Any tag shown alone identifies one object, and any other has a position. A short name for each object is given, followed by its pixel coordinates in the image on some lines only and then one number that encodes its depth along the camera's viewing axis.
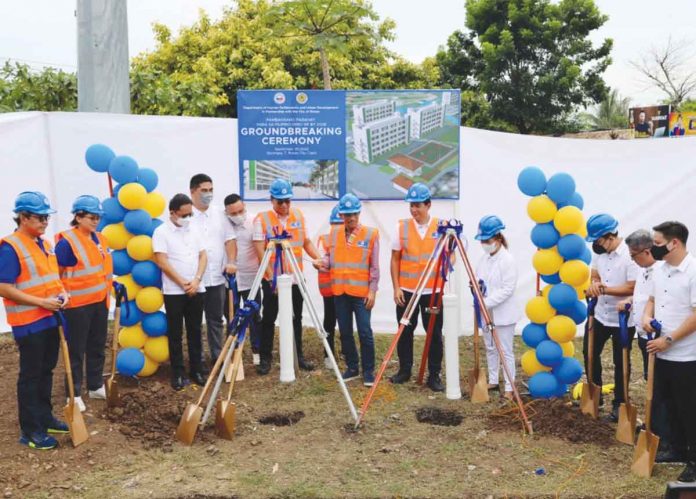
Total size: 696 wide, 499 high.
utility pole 7.80
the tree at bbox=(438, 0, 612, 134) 24.70
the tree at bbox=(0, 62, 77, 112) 9.07
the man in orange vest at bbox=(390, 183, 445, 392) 5.99
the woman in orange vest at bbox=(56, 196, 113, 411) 5.33
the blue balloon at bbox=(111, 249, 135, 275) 6.07
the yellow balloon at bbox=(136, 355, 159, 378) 6.31
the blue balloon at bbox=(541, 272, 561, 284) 5.75
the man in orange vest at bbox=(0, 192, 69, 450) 4.64
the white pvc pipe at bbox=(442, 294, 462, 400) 5.45
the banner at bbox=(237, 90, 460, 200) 7.65
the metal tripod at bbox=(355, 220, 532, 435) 5.39
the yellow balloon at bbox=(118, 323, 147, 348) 6.19
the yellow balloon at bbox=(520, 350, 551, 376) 5.80
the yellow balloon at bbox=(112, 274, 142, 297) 6.11
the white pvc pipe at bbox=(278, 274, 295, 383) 5.57
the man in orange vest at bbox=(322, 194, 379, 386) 6.12
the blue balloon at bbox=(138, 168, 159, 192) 6.13
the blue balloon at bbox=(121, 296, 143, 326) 6.09
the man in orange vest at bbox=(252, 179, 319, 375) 6.30
